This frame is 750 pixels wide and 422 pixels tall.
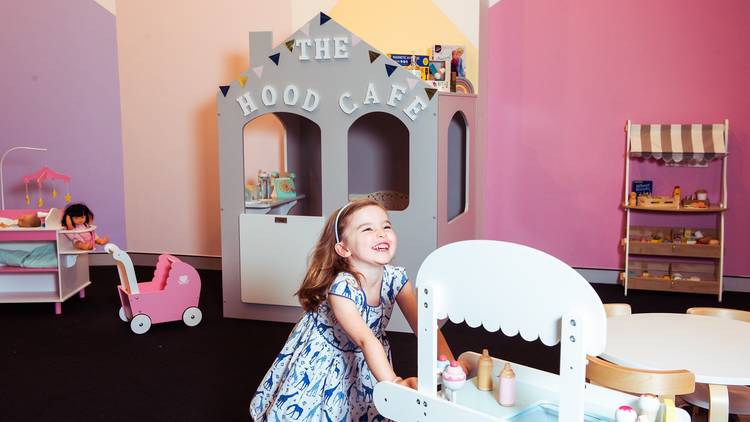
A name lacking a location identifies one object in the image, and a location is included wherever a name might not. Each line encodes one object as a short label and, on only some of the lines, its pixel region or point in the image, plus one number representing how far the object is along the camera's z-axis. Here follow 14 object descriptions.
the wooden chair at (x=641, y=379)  1.87
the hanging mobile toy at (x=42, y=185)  5.84
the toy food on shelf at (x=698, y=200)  4.98
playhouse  4.03
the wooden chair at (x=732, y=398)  2.25
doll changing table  4.59
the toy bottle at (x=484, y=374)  1.77
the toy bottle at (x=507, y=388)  1.67
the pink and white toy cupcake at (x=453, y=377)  1.60
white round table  1.99
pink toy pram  4.14
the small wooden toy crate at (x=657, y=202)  5.00
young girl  2.02
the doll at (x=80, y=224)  4.61
